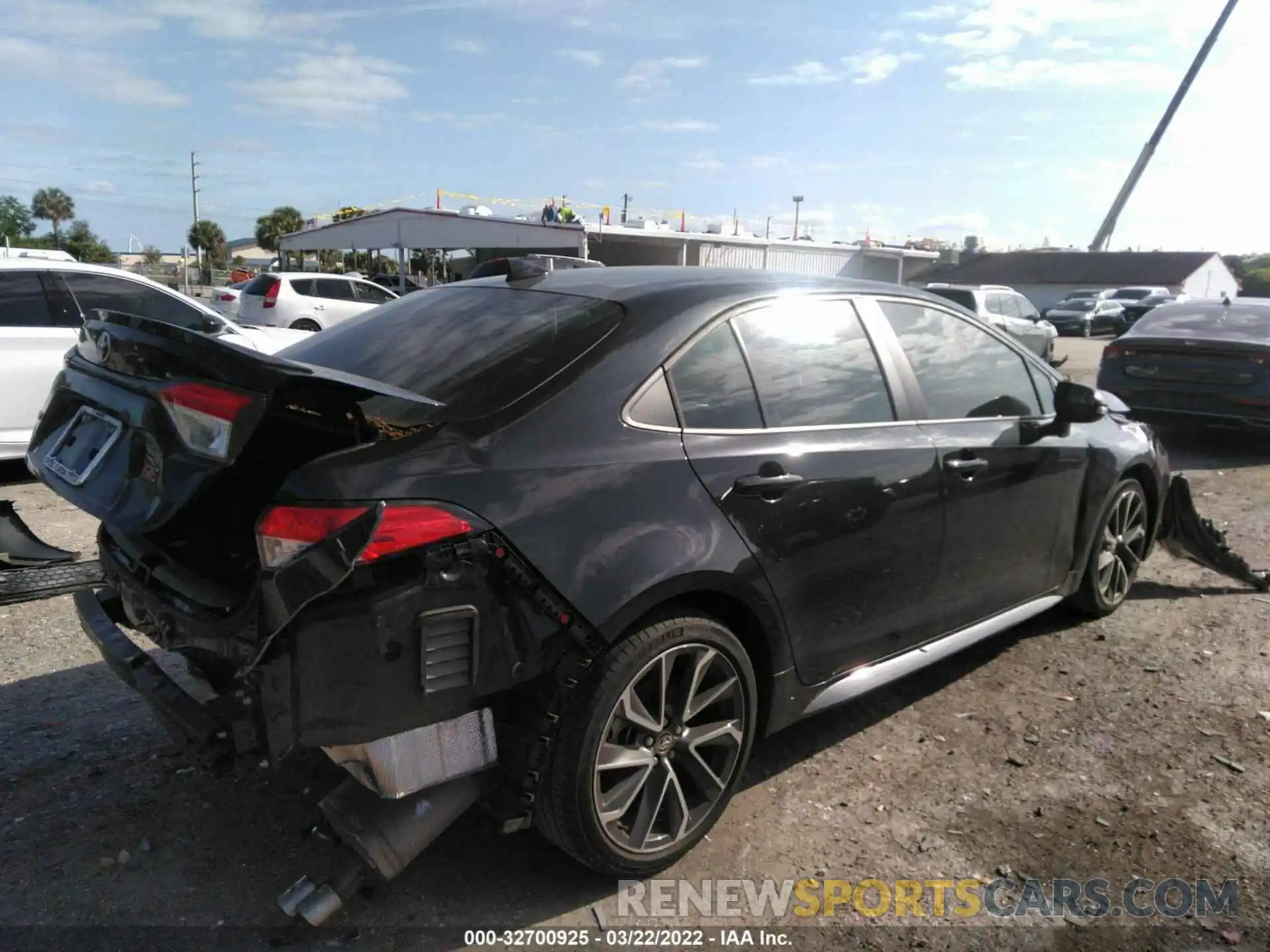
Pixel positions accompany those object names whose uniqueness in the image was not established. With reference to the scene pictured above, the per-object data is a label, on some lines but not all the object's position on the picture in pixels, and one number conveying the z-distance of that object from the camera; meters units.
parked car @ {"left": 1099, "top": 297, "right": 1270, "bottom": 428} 9.01
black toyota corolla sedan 2.26
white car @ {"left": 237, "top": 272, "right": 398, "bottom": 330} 18.70
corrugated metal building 30.67
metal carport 28.53
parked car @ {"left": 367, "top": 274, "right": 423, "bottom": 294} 38.14
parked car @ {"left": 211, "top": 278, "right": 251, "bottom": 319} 19.61
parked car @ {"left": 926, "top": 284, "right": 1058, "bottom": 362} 18.17
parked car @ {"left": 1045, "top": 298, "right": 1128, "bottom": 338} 36.16
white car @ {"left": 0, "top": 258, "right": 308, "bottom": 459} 7.00
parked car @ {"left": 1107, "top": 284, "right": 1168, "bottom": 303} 43.25
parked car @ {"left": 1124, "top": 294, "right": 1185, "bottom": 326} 37.95
